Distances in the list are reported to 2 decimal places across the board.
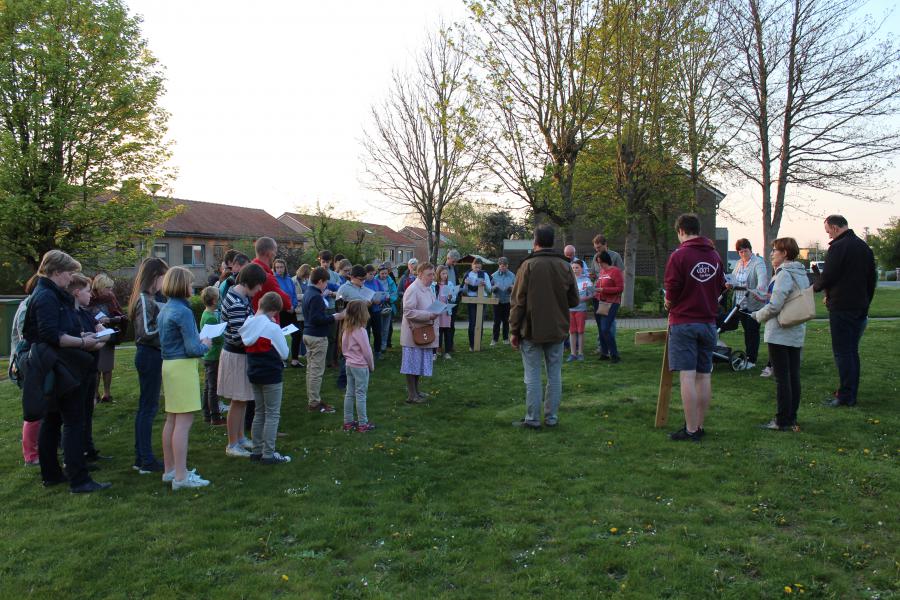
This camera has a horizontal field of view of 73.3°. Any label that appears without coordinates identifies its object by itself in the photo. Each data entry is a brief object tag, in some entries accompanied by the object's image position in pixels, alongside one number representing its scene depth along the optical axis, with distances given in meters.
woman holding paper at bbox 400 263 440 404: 8.08
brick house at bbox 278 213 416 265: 57.23
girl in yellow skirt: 5.30
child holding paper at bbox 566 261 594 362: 10.96
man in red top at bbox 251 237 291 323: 6.86
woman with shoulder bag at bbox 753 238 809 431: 6.39
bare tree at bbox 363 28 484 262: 27.75
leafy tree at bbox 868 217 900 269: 65.32
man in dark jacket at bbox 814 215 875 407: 7.20
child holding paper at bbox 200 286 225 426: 7.23
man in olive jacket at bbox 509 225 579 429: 6.62
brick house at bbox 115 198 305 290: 47.09
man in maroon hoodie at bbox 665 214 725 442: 6.02
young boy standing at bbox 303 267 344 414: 7.98
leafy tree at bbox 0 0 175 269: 20.55
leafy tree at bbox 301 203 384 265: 35.53
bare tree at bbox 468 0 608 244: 19.14
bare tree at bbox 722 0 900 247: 22.58
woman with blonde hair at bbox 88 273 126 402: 7.62
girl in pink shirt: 6.95
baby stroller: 9.59
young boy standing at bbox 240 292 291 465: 5.75
